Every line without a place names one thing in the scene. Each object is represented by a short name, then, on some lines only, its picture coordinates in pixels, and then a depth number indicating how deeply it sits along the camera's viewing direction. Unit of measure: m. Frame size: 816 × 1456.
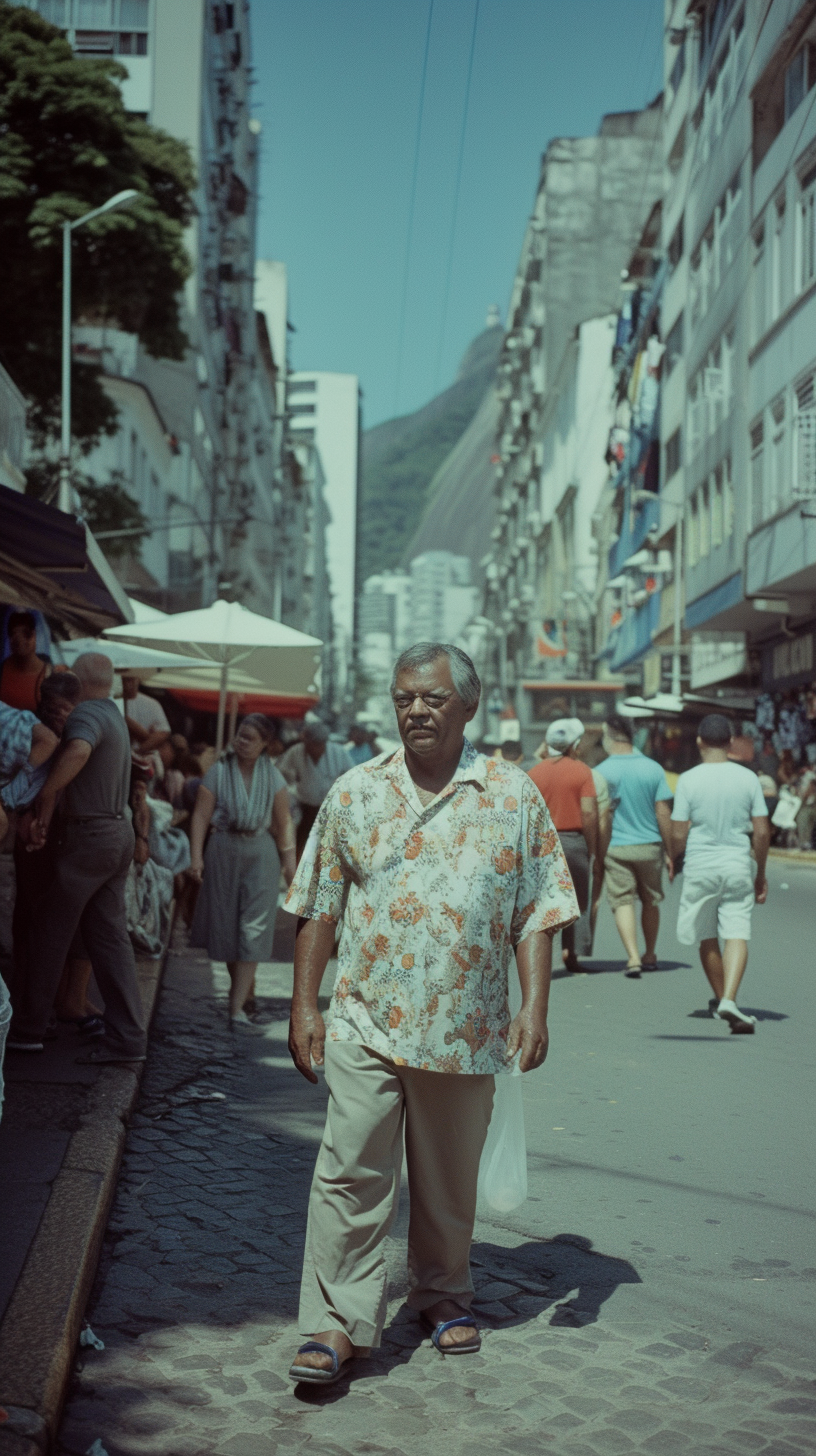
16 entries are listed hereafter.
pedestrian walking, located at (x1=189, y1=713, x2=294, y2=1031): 9.16
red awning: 24.83
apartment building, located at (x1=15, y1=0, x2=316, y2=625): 46.03
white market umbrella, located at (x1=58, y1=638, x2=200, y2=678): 14.00
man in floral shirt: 4.02
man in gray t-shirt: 7.41
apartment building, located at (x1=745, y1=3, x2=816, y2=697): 25.55
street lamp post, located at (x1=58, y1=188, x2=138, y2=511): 26.72
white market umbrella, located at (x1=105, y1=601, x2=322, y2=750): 13.53
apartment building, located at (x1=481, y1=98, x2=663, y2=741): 65.38
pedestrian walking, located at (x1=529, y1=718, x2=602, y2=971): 11.88
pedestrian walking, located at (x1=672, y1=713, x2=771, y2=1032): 9.32
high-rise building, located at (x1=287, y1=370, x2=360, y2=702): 190.75
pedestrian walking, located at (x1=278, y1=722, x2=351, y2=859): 13.71
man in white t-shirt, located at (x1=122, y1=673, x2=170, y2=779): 12.20
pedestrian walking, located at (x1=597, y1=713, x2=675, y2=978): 12.09
